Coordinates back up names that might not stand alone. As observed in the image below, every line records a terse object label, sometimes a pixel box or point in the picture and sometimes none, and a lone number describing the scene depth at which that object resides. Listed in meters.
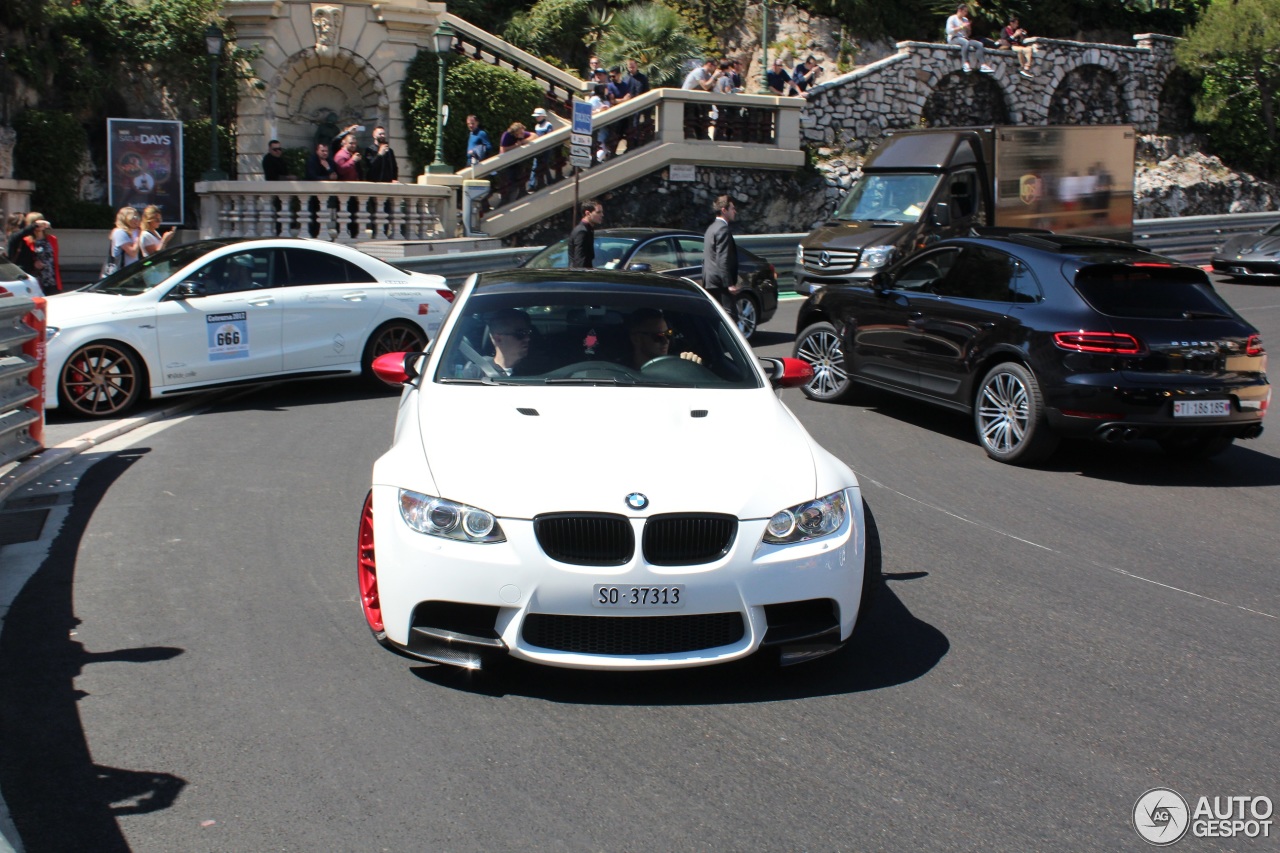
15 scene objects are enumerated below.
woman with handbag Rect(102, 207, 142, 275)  15.24
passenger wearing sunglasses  6.20
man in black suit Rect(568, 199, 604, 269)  15.52
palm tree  32.56
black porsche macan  9.30
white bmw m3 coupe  4.69
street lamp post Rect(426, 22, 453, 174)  23.83
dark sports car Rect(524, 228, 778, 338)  16.27
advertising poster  22.81
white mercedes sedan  11.04
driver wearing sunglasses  6.40
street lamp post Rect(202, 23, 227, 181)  22.48
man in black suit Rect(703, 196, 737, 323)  14.26
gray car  23.38
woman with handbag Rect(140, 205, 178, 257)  15.36
